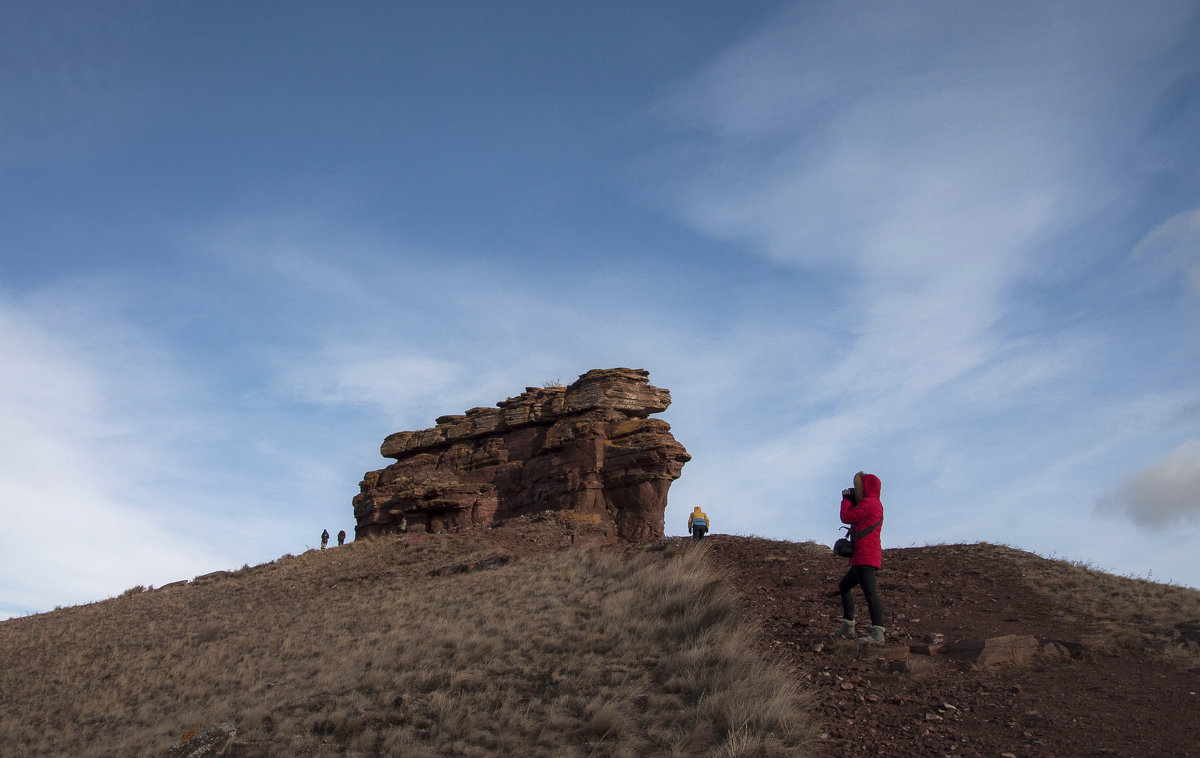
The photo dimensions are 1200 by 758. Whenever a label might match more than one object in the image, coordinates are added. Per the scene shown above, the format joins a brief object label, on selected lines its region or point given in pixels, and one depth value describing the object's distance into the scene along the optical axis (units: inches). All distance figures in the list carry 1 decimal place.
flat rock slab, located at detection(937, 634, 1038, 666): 388.8
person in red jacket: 424.8
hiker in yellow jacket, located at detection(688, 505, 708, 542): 860.0
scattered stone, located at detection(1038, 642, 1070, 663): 400.8
